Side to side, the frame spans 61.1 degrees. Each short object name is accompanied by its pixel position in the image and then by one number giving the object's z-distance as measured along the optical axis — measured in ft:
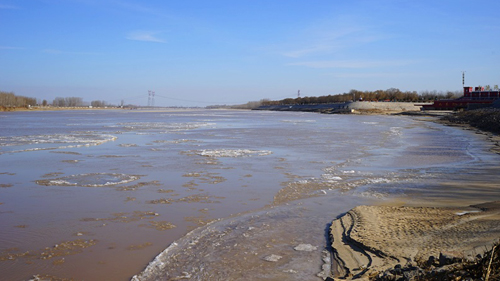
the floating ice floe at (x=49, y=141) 57.41
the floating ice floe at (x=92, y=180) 32.19
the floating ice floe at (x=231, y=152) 49.98
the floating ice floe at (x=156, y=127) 100.69
